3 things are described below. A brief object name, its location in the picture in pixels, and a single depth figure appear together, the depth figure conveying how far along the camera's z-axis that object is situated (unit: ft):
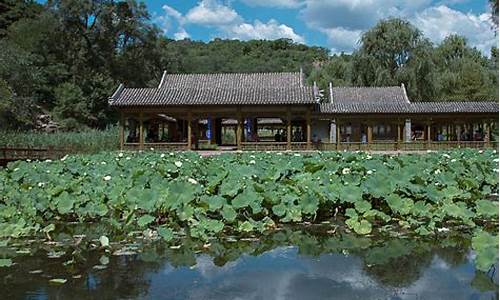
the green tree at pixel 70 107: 129.80
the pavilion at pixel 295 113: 89.30
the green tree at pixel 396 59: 132.41
